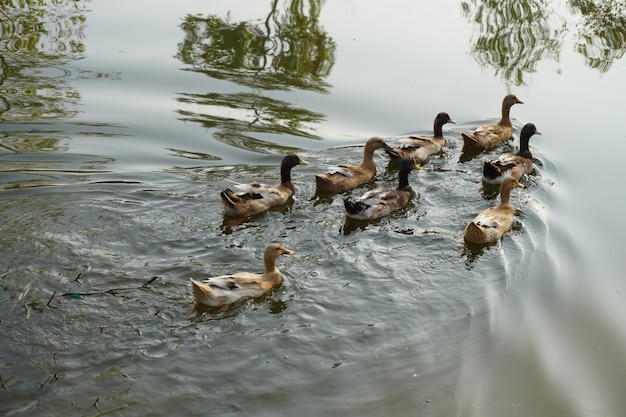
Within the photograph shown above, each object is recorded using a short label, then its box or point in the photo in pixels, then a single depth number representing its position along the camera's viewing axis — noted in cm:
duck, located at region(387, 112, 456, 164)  1297
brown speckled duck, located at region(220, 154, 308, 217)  1072
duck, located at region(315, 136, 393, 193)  1198
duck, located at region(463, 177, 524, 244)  1036
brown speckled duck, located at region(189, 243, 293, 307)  854
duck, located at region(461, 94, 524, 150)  1359
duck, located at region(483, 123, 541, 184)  1241
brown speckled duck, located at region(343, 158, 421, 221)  1109
